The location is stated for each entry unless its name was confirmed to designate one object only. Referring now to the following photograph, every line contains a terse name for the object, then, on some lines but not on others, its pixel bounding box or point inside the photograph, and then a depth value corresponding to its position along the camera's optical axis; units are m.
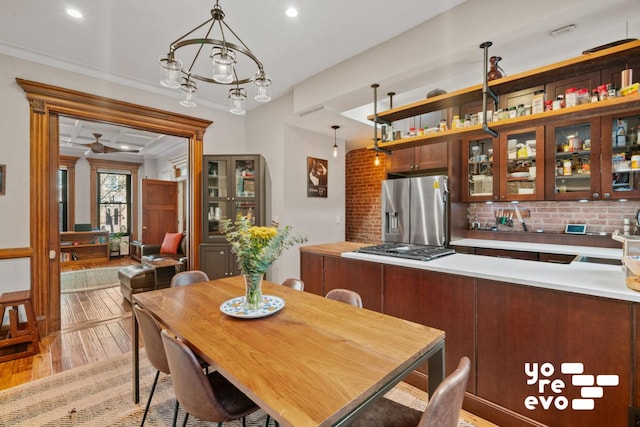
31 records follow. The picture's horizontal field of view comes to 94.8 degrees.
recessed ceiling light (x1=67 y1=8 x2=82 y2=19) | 2.21
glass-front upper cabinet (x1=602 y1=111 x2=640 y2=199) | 2.74
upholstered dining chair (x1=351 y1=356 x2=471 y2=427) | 0.81
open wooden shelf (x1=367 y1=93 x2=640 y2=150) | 1.59
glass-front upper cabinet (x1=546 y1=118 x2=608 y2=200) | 2.91
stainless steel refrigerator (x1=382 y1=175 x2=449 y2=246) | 3.70
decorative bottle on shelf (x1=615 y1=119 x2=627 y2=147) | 2.79
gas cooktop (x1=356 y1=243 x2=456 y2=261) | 2.24
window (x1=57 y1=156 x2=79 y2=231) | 6.94
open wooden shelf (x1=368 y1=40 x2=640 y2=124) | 1.63
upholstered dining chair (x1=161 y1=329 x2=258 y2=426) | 1.12
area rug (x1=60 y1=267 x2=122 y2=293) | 4.81
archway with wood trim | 2.85
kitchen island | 1.39
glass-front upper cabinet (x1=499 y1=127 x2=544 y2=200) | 3.20
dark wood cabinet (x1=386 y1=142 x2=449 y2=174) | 3.80
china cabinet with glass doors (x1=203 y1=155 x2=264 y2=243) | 3.89
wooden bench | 2.49
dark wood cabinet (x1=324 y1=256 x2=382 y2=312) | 2.35
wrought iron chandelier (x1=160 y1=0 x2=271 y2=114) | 1.64
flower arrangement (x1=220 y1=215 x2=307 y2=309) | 1.47
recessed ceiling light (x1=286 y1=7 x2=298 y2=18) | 2.19
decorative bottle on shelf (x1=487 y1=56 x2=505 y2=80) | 2.08
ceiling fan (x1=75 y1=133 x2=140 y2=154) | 5.31
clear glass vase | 1.53
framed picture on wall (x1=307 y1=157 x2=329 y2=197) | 4.13
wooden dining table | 0.84
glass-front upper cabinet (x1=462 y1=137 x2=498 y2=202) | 3.61
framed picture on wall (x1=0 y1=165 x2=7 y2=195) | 2.71
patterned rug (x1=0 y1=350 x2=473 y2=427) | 1.78
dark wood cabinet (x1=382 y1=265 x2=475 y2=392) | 1.86
